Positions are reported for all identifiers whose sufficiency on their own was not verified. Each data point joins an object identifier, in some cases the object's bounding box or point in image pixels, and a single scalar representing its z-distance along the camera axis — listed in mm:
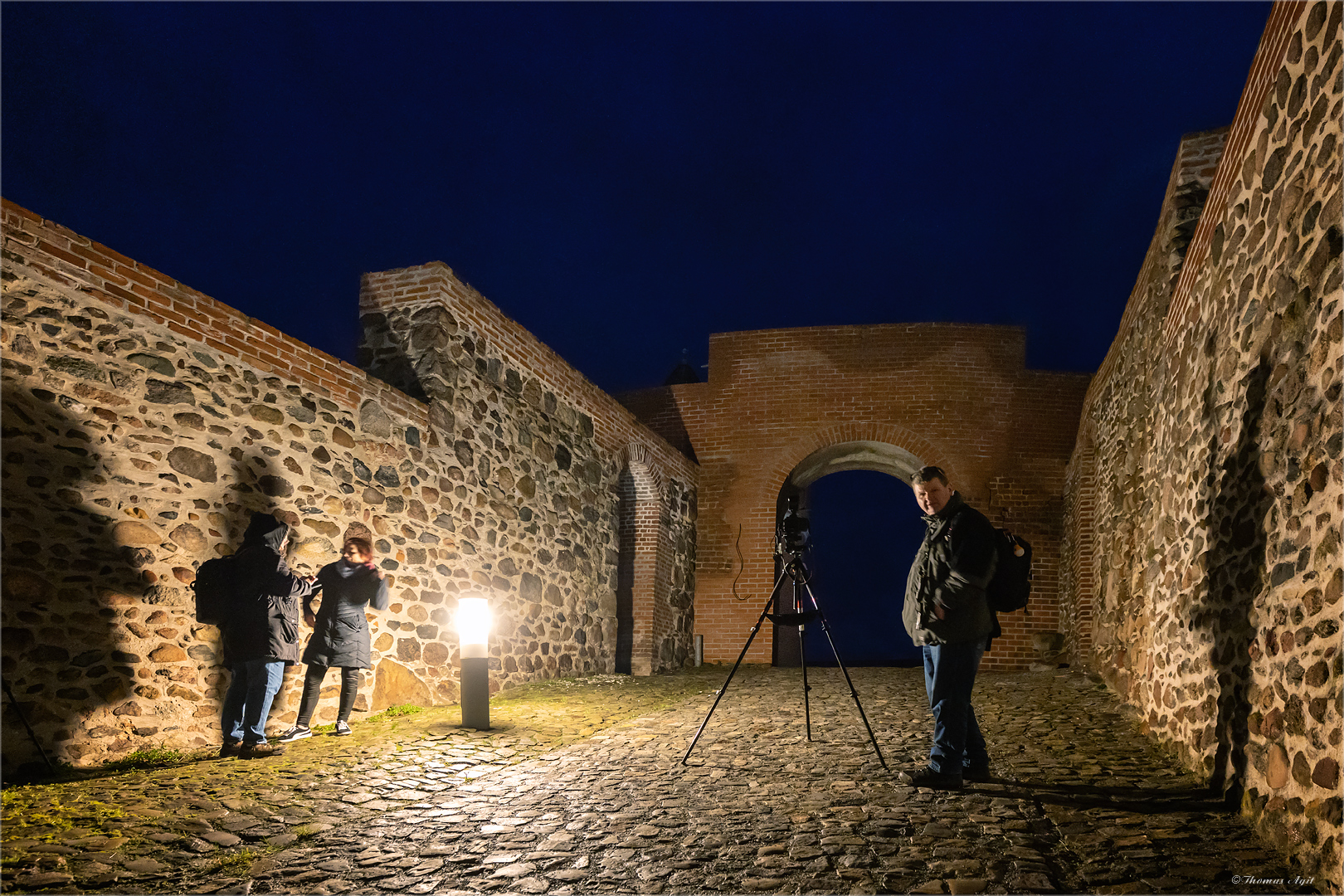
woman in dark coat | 4816
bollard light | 5191
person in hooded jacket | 4152
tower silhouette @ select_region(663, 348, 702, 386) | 16734
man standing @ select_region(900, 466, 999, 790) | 3590
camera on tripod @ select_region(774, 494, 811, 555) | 4742
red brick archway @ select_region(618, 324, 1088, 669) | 11586
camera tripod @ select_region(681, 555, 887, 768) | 4521
